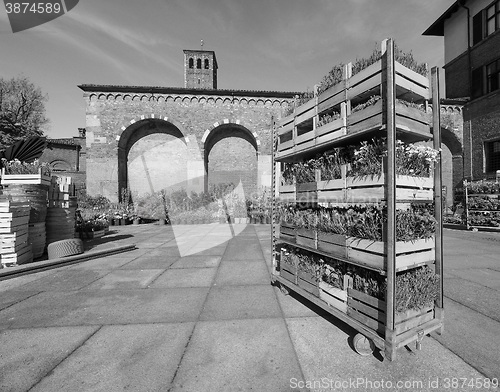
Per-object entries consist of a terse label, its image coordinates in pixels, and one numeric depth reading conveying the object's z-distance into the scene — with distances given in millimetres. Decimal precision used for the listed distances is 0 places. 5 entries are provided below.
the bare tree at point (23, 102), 27312
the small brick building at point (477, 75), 15742
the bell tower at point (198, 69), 27031
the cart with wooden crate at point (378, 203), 2271
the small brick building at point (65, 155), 30994
